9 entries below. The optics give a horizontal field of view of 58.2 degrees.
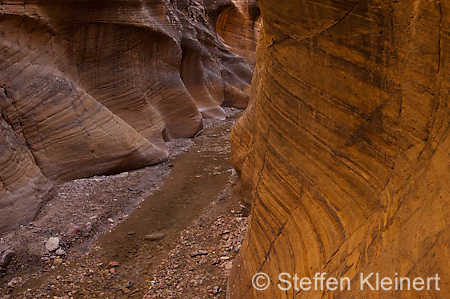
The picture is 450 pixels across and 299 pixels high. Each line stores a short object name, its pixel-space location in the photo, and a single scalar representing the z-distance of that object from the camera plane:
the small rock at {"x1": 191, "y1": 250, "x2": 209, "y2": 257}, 5.50
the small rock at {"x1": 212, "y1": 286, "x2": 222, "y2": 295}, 4.62
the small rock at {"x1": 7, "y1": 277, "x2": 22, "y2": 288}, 5.19
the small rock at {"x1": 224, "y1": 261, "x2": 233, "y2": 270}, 5.07
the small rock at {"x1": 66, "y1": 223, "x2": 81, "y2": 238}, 6.24
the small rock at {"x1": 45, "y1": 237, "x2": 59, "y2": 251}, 5.89
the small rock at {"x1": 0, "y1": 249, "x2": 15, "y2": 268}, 5.46
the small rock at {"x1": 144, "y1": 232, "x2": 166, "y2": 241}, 6.24
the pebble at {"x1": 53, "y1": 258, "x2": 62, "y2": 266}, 5.64
